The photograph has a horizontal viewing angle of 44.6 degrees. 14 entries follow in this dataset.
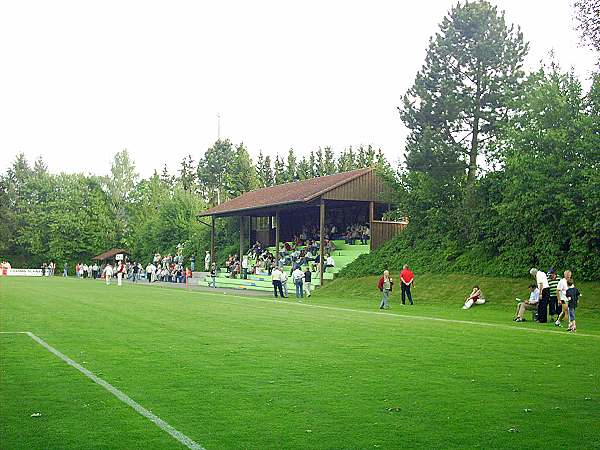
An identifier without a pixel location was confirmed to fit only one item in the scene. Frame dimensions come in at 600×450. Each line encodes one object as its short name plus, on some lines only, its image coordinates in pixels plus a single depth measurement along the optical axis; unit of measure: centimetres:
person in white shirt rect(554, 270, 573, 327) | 1848
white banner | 8261
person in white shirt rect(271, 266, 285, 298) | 3388
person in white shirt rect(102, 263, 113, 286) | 4753
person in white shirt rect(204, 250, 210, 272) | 5769
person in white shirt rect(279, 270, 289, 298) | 3407
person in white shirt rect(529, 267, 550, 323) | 2038
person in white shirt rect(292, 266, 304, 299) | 3319
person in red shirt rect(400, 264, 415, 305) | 2967
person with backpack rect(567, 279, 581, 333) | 1775
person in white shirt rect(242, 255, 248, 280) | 4822
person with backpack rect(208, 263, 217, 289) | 4731
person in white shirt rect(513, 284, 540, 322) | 2109
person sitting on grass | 2773
